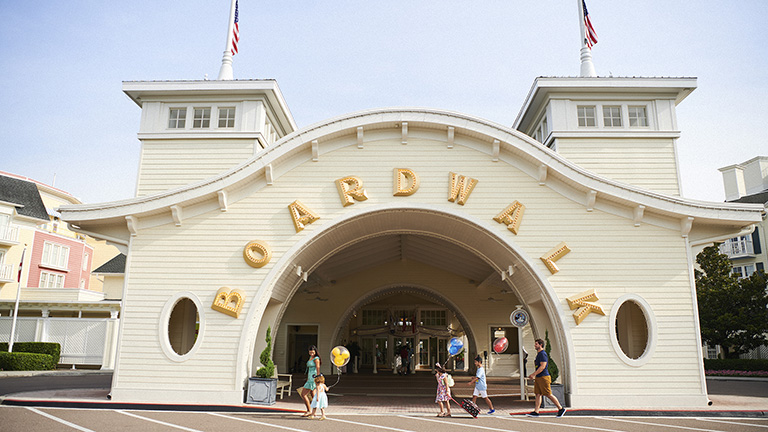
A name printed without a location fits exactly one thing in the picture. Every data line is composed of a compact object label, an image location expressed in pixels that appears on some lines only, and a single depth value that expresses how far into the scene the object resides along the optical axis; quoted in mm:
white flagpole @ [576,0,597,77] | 19938
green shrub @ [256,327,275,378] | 13875
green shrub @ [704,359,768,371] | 26797
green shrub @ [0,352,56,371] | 25438
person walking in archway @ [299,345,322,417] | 12469
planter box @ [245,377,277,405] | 13602
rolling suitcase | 12320
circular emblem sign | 15484
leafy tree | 27094
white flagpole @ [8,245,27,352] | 27609
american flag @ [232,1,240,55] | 21141
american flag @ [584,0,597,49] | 20203
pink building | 37344
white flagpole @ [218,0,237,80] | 20250
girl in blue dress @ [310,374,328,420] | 12055
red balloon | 15031
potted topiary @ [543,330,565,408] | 13594
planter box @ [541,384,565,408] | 13578
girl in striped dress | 12816
